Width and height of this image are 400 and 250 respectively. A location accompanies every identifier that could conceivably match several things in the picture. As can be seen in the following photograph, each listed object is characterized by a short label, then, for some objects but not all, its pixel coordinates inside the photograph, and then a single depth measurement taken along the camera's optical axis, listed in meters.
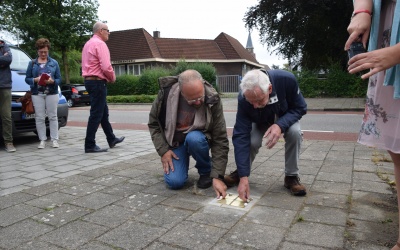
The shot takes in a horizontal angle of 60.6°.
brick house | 35.97
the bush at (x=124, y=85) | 26.33
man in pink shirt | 5.32
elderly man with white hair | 2.75
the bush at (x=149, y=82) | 25.22
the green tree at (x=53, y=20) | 25.09
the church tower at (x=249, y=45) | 75.00
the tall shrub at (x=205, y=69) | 23.69
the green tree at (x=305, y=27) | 17.27
